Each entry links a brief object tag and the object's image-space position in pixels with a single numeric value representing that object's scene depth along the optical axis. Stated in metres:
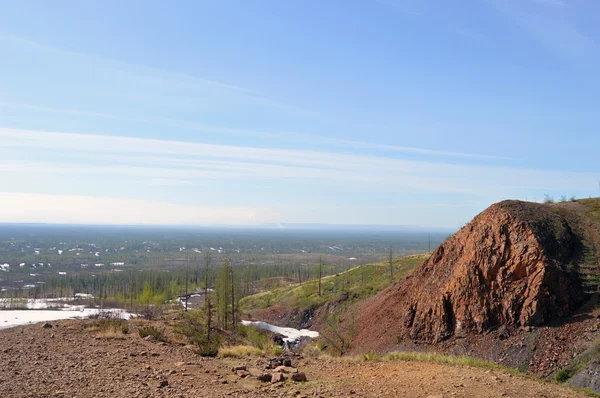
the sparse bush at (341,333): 30.70
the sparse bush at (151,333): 15.90
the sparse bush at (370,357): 14.36
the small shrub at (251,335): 20.83
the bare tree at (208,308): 22.77
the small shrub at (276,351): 14.67
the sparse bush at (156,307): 61.42
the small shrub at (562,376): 16.32
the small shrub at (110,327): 15.61
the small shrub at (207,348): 13.52
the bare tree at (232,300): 41.42
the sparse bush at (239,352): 13.79
